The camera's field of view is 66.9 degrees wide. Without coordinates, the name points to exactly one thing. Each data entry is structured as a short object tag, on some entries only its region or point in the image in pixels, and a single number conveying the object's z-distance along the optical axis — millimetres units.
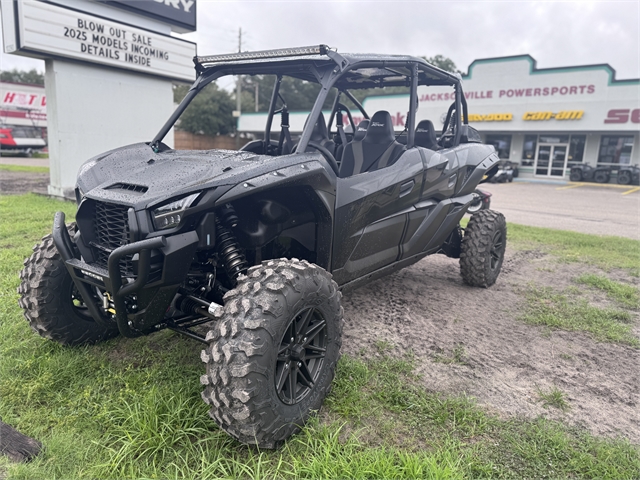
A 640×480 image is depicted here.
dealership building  26312
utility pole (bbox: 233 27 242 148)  35350
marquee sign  9344
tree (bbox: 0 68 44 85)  70375
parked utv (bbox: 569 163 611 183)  26734
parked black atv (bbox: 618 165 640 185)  25812
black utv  2402
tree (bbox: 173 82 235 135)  35156
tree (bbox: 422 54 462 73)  61781
